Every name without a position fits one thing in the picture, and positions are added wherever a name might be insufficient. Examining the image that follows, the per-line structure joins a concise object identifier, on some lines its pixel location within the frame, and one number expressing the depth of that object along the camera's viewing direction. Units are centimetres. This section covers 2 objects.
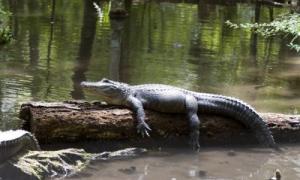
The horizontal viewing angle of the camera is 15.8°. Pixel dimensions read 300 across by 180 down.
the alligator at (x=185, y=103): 1308
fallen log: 1216
